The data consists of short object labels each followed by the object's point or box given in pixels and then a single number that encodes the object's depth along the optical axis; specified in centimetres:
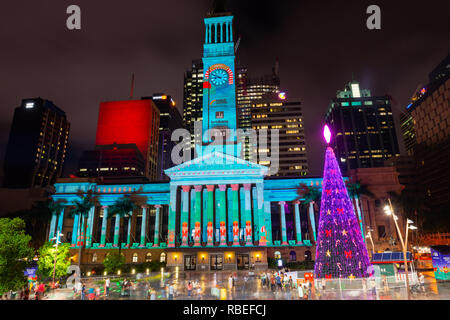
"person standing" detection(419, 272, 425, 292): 3059
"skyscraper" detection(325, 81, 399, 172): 19700
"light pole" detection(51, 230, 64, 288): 4046
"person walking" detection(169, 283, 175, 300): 3206
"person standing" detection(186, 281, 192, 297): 3247
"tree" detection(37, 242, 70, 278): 4375
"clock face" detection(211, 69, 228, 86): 9469
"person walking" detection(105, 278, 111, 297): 3441
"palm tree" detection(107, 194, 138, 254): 7531
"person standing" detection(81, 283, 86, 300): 3110
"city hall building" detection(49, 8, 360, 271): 7088
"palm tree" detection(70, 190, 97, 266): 7581
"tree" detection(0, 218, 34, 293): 2866
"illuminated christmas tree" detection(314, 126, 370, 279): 3031
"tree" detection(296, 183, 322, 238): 7544
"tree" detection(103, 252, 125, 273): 5450
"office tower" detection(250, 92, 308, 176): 16112
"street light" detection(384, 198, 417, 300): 2760
